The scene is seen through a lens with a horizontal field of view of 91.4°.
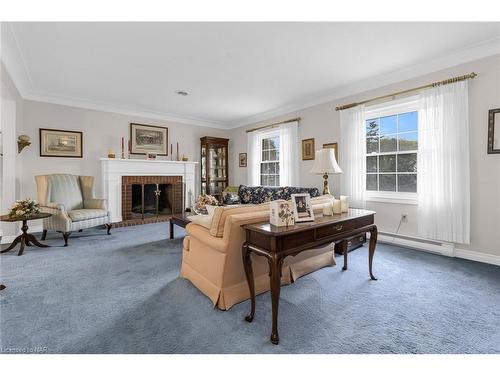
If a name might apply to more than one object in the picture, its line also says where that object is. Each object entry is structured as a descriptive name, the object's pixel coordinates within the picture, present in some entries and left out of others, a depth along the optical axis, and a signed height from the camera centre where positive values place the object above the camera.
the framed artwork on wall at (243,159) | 6.47 +0.73
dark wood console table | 1.58 -0.39
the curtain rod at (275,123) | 5.00 +1.39
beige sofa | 1.92 -0.63
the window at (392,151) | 3.55 +0.53
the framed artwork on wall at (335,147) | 4.33 +0.69
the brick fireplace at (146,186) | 5.06 +0.02
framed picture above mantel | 5.46 +1.11
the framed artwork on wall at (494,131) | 2.77 +0.61
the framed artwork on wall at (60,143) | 4.50 +0.86
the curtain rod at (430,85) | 2.93 +1.32
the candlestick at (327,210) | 2.25 -0.23
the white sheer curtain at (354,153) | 3.95 +0.54
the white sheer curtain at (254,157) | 6.04 +0.73
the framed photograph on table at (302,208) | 1.88 -0.18
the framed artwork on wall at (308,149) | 4.76 +0.73
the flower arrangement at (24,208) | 3.22 -0.28
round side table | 3.19 -0.68
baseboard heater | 3.17 -0.82
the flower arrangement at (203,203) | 3.91 -0.27
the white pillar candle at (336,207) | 2.34 -0.21
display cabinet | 6.45 +0.58
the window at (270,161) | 5.67 +0.60
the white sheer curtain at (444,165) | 2.97 +0.26
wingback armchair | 3.72 -0.27
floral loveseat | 4.20 -0.13
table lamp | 3.28 +0.31
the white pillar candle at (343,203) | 2.37 -0.17
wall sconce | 3.95 +0.75
